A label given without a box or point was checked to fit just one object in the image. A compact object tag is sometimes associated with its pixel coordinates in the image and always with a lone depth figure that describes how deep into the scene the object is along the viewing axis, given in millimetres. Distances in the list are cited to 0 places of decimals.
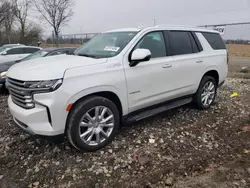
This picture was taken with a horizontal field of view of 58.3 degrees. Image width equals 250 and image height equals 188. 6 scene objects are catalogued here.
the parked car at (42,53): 6926
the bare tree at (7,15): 21031
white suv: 2744
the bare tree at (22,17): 27178
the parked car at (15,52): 11641
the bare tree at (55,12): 21734
